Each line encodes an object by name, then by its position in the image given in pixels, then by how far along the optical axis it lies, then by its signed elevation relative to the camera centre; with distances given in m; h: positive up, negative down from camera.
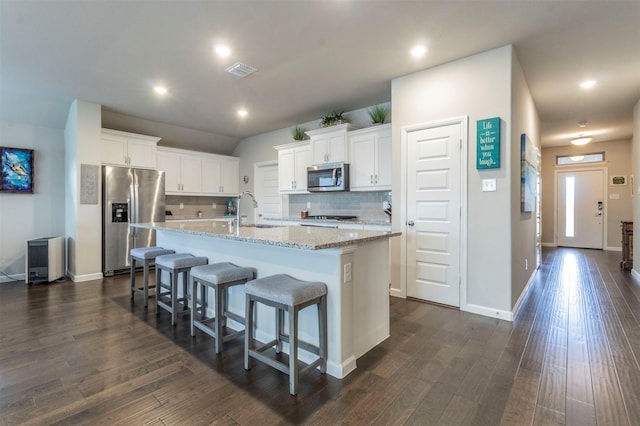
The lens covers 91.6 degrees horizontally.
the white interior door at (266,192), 6.62 +0.42
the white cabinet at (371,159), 4.41 +0.77
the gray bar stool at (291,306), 1.86 -0.59
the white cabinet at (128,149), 5.12 +1.08
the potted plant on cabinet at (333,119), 4.95 +1.48
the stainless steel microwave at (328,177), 4.79 +0.55
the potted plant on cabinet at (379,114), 4.47 +1.42
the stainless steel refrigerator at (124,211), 4.88 +0.01
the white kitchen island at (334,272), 2.06 -0.45
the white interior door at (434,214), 3.33 -0.03
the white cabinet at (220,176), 6.78 +0.81
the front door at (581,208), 7.64 +0.06
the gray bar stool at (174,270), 2.94 -0.58
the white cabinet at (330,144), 4.81 +1.08
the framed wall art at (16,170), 4.72 +0.65
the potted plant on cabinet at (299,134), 5.75 +1.43
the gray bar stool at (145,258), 3.40 -0.53
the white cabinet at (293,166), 5.51 +0.83
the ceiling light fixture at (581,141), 6.54 +1.48
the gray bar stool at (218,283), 2.39 -0.57
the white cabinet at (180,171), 6.11 +0.82
